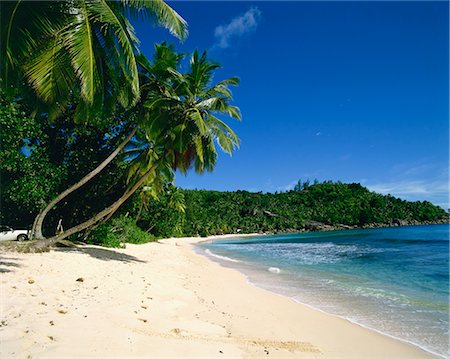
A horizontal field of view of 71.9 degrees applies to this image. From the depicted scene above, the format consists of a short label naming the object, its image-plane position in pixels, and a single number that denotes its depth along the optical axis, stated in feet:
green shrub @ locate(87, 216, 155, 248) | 58.03
